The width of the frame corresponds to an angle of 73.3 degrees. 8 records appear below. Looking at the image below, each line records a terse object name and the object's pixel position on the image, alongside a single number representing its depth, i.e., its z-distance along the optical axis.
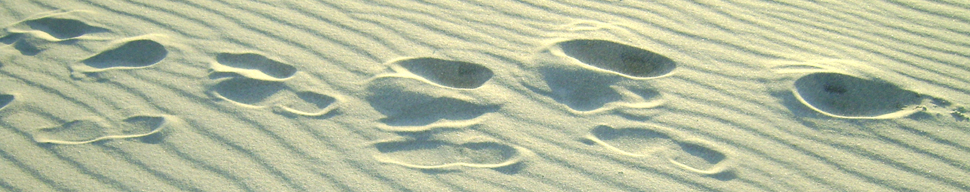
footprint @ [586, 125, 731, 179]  2.17
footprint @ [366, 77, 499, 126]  2.36
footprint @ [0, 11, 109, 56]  2.76
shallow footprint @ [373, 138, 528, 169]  2.18
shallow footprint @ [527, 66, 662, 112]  2.40
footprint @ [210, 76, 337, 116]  2.41
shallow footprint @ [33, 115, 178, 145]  2.30
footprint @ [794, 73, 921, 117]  2.40
